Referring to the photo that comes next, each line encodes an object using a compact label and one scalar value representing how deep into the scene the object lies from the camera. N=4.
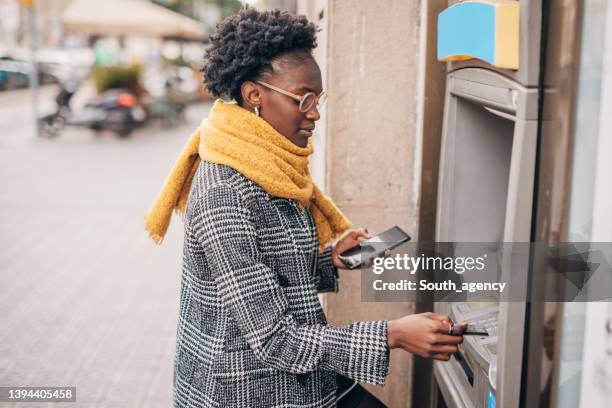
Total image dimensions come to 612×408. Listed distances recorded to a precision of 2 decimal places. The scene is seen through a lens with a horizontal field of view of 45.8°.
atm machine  1.62
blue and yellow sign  1.64
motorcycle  14.35
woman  1.73
